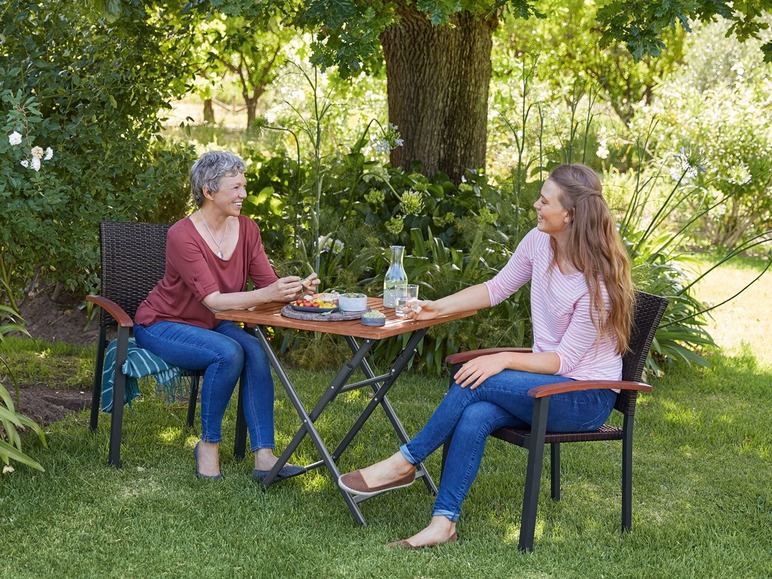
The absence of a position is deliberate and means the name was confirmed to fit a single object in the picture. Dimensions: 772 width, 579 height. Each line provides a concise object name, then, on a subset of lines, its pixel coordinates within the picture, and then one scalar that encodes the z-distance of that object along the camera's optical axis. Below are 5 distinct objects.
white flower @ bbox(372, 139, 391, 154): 6.20
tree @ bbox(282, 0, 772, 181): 6.91
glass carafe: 3.82
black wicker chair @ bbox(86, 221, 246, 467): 4.40
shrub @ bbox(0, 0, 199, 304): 5.11
